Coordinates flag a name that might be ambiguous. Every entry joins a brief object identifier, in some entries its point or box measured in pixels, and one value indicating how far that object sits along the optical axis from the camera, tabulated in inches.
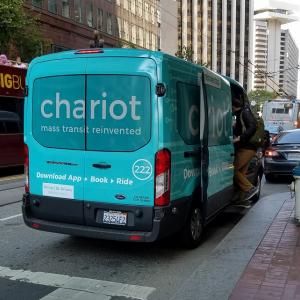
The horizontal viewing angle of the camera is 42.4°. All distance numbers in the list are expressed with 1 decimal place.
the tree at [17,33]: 671.2
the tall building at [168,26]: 2476.5
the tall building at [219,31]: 3853.4
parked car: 391.4
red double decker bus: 456.9
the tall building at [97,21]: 1344.8
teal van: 166.7
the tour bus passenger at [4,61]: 457.8
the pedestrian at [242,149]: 256.5
